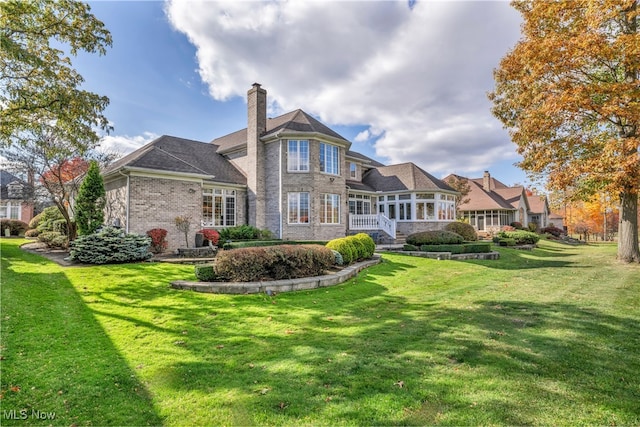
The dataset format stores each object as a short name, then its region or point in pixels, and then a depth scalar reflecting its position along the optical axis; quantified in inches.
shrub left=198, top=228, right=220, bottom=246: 636.7
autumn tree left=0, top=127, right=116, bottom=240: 611.5
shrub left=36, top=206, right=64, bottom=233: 774.8
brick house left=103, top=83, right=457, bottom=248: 594.5
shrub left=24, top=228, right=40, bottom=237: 946.9
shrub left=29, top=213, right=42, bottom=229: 988.1
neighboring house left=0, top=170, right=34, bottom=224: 1247.7
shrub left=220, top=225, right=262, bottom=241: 688.4
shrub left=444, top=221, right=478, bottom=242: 908.0
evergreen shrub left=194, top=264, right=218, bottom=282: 337.1
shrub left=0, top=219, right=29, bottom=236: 1085.1
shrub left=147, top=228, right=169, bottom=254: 571.8
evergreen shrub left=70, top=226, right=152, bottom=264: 451.2
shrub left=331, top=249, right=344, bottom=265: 431.2
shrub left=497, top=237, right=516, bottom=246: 948.6
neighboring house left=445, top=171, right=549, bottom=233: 1492.4
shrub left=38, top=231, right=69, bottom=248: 635.0
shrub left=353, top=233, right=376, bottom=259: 522.6
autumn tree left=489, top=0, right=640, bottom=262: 454.6
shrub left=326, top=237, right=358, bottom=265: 454.9
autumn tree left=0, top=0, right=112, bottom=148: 419.8
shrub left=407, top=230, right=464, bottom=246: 689.6
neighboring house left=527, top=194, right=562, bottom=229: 1918.7
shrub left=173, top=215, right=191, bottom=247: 610.0
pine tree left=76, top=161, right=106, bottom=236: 523.2
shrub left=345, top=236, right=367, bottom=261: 484.8
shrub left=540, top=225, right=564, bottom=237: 1475.1
